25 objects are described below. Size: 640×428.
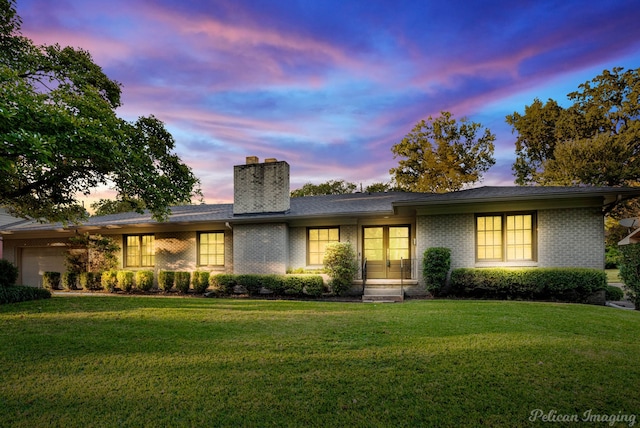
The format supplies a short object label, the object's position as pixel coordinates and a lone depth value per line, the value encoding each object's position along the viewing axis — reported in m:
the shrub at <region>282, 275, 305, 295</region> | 12.83
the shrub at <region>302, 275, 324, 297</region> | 12.59
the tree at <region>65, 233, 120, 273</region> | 15.90
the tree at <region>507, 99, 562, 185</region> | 29.23
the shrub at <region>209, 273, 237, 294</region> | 13.59
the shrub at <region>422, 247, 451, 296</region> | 11.62
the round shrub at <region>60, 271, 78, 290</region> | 16.23
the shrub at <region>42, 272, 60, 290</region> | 16.56
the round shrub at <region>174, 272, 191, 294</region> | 14.40
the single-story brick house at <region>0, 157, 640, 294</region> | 11.50
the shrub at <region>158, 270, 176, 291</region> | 14.64
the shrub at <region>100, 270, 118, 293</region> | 15.16
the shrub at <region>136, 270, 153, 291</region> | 14.88
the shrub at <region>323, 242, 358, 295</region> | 12.30
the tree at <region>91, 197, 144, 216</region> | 33.00
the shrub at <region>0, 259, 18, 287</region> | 13.31
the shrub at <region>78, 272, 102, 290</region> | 15.72
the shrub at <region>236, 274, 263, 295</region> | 13.27
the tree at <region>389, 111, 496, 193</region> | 29.05
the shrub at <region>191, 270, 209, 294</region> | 14.05
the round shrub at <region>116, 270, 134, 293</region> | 14.94
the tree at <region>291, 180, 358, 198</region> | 34.81
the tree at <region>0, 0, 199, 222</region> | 6.95
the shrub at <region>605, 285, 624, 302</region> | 12.50
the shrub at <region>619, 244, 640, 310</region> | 9.34
